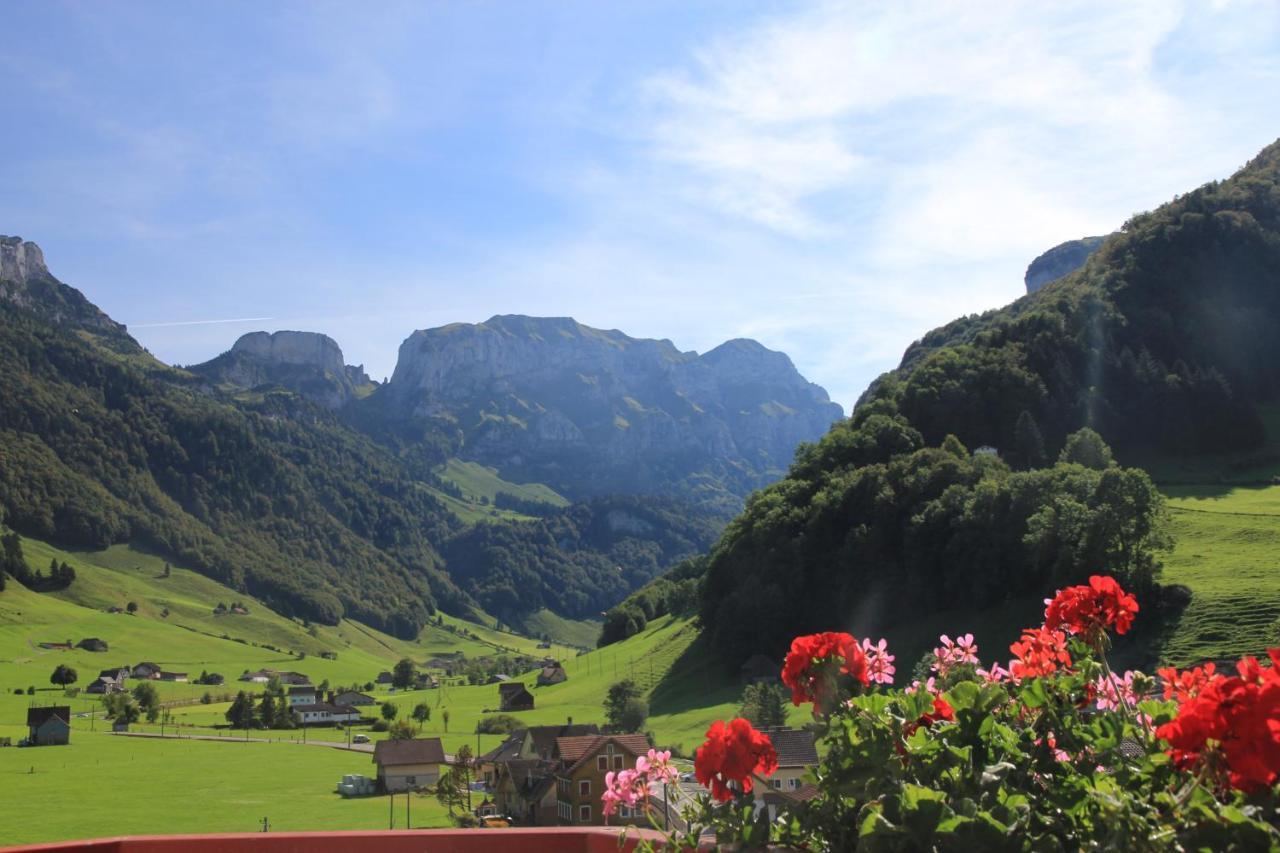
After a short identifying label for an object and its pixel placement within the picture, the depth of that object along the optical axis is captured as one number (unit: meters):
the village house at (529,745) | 60.42
